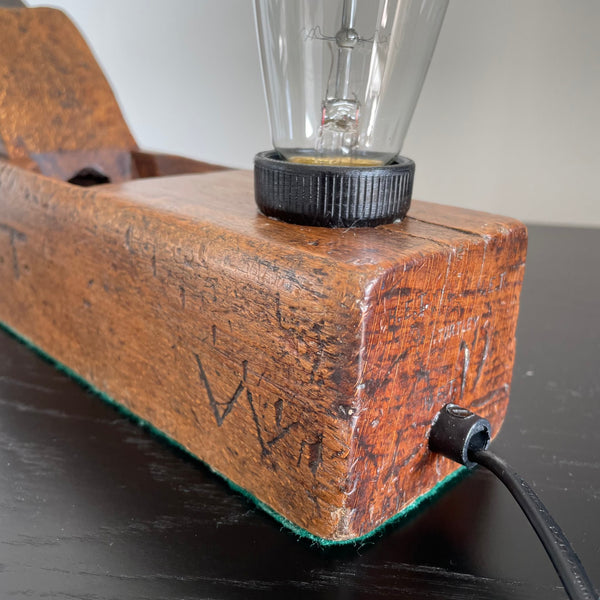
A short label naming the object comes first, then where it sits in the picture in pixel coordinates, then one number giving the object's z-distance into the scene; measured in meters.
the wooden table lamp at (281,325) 0.12
